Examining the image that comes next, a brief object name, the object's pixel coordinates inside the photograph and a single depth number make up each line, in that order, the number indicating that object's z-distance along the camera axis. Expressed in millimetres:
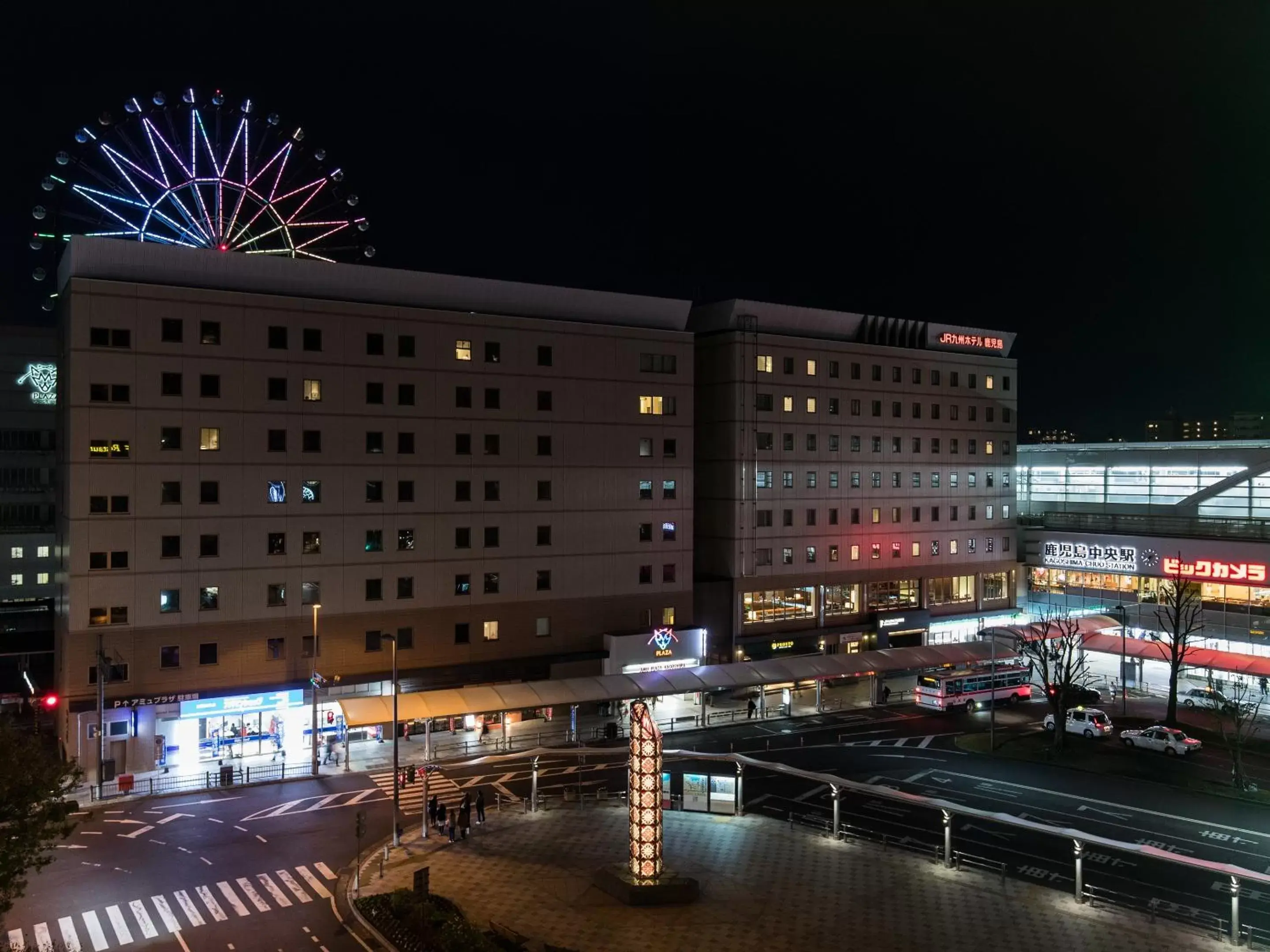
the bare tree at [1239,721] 37656
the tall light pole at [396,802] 30594
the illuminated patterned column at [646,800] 26922
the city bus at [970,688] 52656
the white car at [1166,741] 43312
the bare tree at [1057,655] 43656
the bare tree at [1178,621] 47875
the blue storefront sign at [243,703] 41094
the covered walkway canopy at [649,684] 42906
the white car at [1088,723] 46688
